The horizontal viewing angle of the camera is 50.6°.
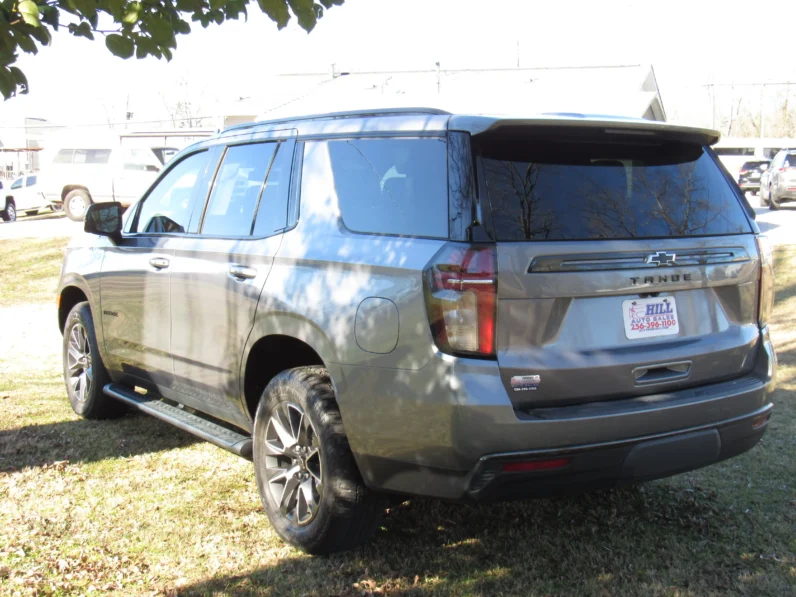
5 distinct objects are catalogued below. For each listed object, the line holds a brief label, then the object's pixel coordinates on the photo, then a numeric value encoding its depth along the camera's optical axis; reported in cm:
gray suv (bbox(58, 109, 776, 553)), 309
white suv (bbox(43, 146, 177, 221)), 2494
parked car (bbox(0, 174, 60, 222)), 2900
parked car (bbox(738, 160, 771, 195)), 3728
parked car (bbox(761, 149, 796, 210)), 2489
